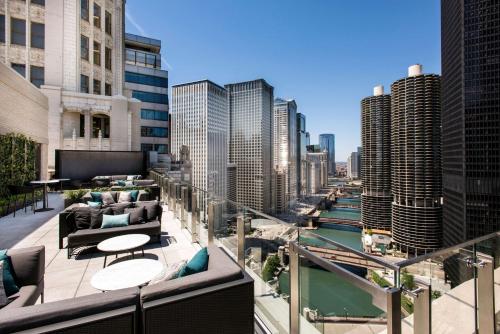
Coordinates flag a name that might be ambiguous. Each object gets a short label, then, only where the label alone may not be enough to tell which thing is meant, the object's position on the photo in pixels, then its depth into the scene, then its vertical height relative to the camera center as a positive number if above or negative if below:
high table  8.41 -1.21
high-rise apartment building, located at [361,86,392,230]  76.81 +3.10
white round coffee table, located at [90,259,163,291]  2.69 -1.33
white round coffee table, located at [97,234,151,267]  4.06 -1.38
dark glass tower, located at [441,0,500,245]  44.28 +8.69
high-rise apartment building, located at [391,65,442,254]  61.09 +1.85
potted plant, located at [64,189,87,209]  7.46 -0.93
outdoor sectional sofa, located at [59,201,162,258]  4.68 -1.35
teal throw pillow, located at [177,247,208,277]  2.39 -1.02
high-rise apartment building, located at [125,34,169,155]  36.00 +12.67
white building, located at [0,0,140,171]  16.38 +7.78
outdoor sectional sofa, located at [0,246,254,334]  1.61 -1.09
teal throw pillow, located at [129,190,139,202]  7.51 -0.87
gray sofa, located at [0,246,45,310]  2.67 -1.23
